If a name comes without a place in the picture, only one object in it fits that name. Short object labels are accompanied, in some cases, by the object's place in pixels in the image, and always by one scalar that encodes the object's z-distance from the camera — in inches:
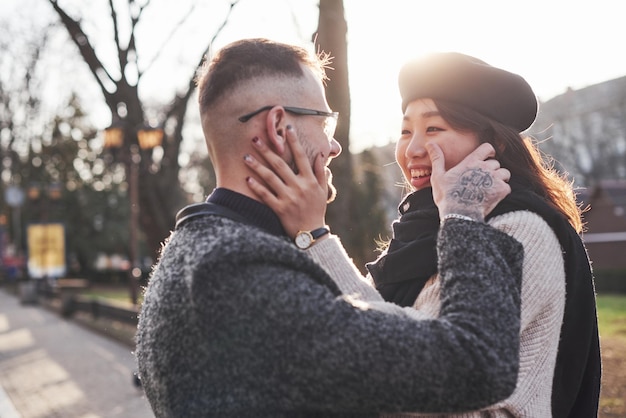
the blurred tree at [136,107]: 509.4
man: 59.4
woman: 74.6
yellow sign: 1142.3
